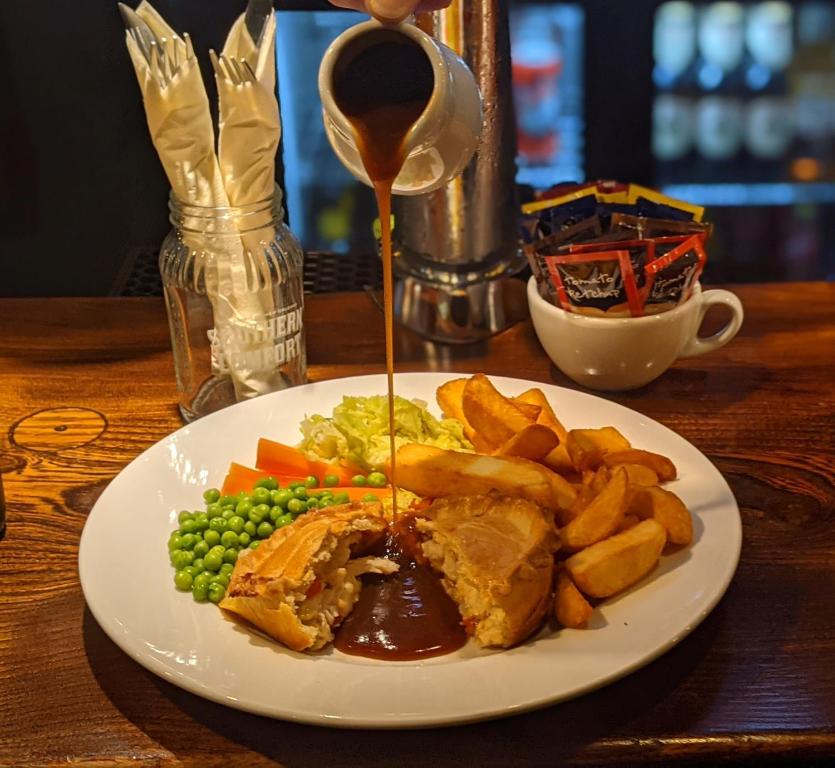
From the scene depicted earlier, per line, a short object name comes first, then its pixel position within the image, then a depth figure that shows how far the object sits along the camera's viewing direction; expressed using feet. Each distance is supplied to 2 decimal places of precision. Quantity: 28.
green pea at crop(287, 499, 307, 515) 1.51
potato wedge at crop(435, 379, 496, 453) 1.72
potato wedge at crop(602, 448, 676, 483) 1.50
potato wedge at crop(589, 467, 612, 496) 1.40
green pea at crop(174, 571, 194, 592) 1.32
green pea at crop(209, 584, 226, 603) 1.29
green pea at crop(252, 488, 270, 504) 1.51
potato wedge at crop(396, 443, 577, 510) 1.40
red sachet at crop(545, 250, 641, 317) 1.78
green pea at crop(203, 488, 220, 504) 1.52
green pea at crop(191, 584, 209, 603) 1.29
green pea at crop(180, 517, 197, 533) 1.43
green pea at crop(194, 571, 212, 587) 1.30
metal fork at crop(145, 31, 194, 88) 1.62
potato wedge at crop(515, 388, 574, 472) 1.56
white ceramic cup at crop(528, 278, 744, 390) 1.82
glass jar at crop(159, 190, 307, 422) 1.72
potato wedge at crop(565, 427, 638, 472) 1.54
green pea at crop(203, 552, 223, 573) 1.34
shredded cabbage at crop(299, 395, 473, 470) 1.67
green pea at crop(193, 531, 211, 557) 1.37
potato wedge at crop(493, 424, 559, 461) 1.49
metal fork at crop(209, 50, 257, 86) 1.62
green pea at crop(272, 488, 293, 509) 1.52
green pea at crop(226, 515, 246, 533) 1.44
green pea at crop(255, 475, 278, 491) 1.57
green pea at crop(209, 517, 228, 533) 1.43
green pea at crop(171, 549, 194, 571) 1.35
